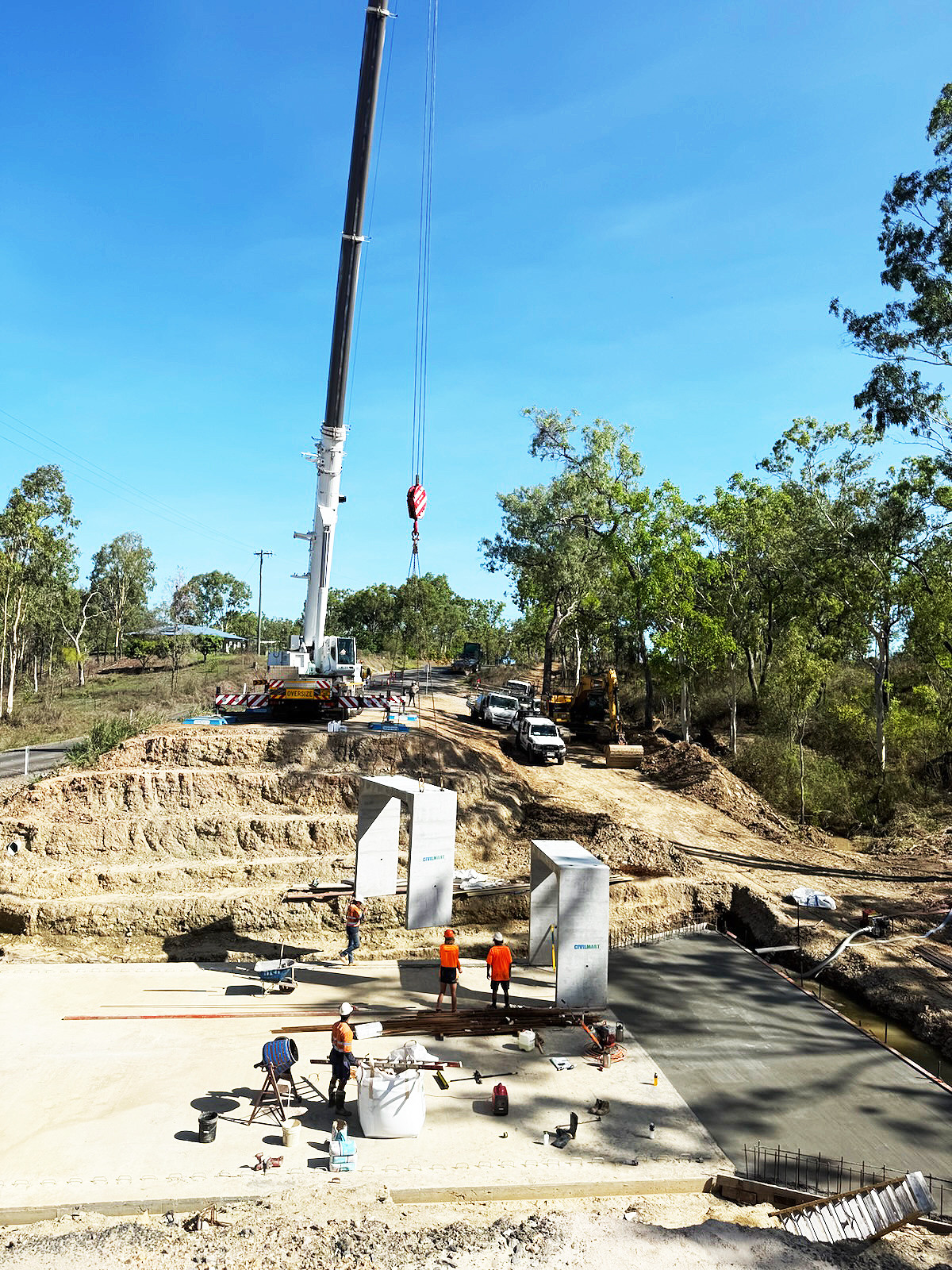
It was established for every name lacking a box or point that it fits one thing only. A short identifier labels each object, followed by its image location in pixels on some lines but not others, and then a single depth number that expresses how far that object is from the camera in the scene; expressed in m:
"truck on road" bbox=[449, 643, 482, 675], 72.38
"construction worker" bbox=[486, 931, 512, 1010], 14.25
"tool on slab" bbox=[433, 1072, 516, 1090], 12.05
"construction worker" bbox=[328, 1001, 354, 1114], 11.27
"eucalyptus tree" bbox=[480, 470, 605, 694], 46.75
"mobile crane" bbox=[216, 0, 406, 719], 23.09
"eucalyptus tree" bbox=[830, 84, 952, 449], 23.30
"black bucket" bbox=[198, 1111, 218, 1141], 10.35
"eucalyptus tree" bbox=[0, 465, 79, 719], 48.50
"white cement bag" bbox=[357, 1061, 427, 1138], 10.59
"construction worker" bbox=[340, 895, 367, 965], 17.27
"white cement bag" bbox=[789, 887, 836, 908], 19.98
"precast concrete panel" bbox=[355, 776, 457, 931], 16.55
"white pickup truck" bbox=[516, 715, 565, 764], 32.41
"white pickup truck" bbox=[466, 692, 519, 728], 38.50
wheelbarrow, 15.62
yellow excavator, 38.07
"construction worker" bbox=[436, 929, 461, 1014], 14.26
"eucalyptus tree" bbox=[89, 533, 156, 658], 84.94
